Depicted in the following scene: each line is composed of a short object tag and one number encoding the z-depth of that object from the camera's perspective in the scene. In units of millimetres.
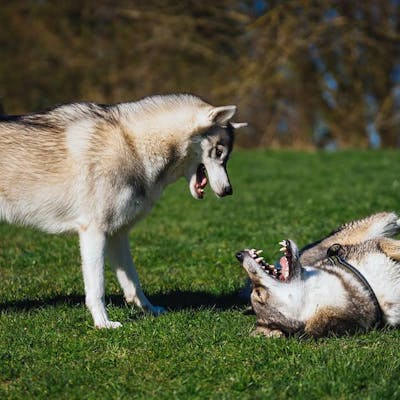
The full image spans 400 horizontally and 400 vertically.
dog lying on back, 9070
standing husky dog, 9836
